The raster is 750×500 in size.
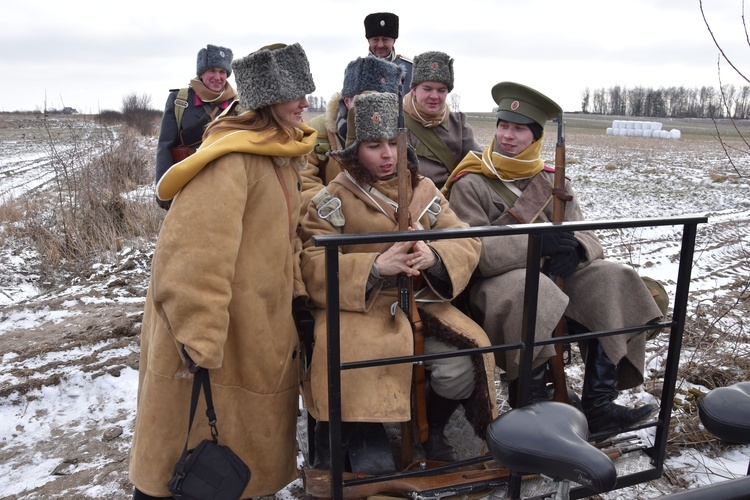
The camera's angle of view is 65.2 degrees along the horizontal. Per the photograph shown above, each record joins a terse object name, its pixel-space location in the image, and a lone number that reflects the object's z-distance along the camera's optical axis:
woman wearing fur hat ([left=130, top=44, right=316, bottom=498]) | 2.04
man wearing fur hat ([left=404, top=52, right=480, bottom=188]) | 3.54
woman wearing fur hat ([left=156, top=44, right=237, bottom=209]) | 5.07
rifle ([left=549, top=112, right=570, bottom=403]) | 2.79
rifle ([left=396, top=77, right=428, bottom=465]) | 2.32
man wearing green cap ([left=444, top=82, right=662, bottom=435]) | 2.69
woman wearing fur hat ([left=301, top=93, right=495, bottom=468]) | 2.31
